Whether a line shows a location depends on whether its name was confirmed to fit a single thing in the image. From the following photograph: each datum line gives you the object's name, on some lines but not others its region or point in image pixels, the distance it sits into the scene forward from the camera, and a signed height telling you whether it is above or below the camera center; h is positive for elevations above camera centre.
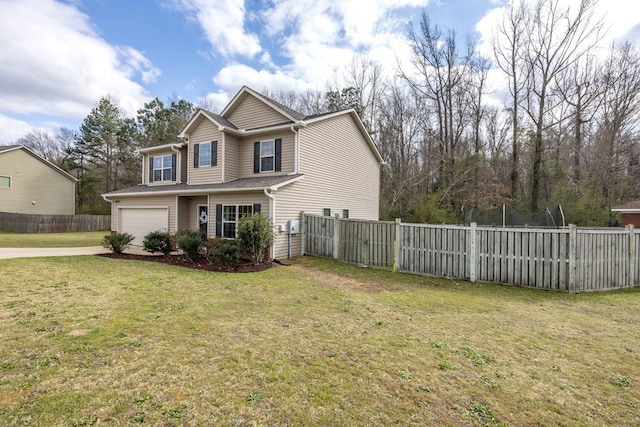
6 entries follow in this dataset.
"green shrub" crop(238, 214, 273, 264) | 10.19 -0.71
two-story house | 12.48 +2.02
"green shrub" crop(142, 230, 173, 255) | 11.91 -1.16
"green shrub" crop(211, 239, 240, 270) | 9.66 -1.28
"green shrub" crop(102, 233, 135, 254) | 12.04 -1.14
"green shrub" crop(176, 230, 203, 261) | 10.66 -1.10
